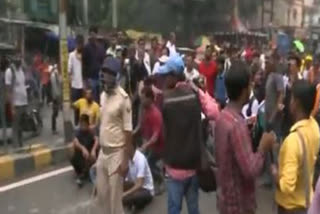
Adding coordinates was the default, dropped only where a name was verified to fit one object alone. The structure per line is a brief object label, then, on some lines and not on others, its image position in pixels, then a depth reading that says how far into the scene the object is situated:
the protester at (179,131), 5.47
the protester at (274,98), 9.02
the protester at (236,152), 3.92
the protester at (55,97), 13.27
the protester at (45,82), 17.14
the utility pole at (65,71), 11.13
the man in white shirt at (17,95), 10.97
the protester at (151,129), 8.30
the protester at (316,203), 2.61
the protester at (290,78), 8.83
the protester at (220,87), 11.95
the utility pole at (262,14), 48.64
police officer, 5.91
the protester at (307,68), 12.05
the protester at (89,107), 10.47
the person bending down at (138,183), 7.57
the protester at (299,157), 3.94
